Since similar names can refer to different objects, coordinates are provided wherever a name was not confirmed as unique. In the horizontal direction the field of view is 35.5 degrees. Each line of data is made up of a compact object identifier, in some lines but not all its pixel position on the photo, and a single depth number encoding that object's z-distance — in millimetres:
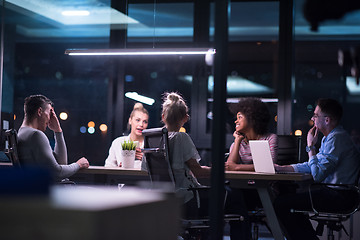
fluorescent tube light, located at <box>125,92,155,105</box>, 7555
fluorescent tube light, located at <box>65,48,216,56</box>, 6207
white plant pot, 4895
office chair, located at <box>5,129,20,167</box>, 4316
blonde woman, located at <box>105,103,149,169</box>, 5781
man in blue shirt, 4473
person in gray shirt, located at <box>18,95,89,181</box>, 4355
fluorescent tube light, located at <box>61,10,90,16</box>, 8516
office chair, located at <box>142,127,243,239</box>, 3975
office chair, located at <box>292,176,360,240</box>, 4406
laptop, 4293
